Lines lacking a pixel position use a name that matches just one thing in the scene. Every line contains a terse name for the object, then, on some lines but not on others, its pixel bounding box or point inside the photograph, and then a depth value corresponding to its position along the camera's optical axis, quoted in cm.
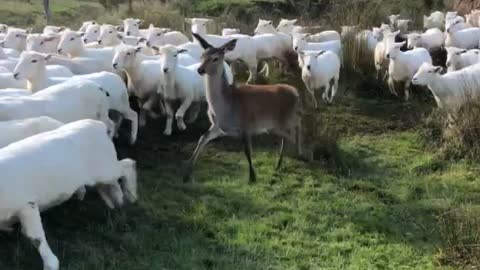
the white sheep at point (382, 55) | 1595
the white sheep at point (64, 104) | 934
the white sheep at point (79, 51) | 1319
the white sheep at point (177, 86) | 1236
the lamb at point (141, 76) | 1236
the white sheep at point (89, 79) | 1086
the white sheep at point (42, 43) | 1371
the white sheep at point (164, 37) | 1559
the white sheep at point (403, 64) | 1495
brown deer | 1023
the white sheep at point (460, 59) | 1491
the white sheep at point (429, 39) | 1723
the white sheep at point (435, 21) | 2152
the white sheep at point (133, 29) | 1644
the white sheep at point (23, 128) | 833
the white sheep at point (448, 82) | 1258
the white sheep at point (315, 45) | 1568
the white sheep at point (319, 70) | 1426
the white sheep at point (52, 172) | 674
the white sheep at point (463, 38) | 1756
